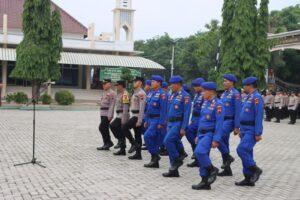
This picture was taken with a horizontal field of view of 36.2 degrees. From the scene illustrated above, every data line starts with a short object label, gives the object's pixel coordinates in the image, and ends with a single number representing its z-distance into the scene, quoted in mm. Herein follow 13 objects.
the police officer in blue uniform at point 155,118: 8906
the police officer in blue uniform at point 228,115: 8492
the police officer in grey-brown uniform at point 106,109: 10898
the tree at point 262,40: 25344
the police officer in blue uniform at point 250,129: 7438
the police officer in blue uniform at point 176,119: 8055
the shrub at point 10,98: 26594
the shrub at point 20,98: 26359
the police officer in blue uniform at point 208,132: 7141
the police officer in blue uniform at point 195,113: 9625
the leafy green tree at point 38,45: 26938
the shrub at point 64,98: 28375
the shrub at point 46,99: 27833
